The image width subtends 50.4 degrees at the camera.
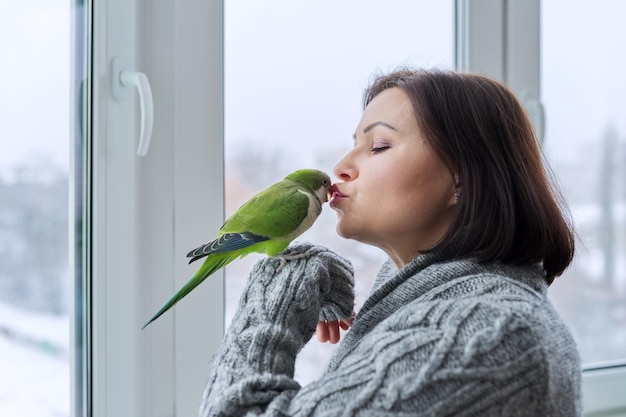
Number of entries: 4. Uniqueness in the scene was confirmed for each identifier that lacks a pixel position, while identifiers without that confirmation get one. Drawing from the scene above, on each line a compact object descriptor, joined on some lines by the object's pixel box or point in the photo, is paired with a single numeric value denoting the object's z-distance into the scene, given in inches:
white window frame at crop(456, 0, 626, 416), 54.1
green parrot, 33.3
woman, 25.2
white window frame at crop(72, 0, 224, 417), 41.2
